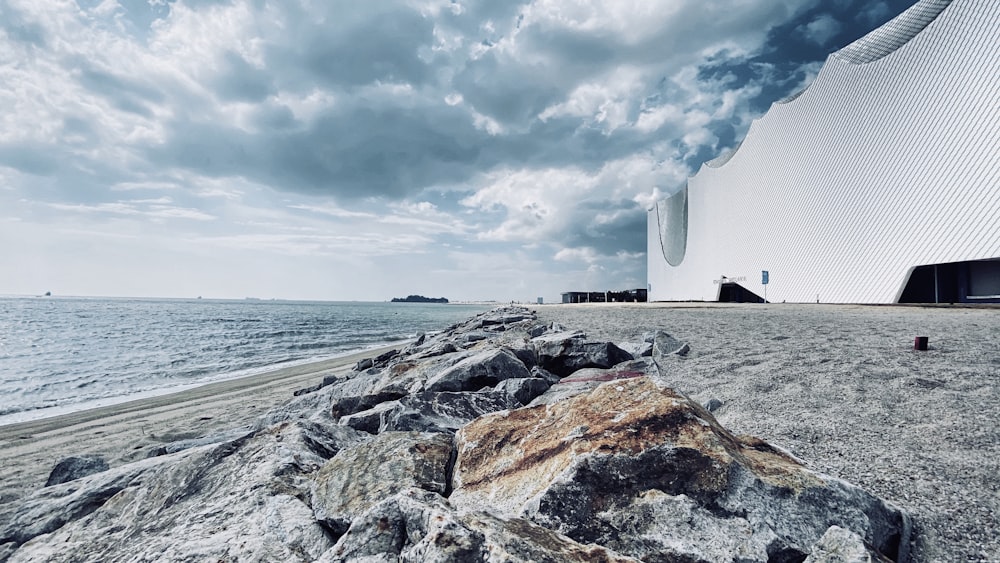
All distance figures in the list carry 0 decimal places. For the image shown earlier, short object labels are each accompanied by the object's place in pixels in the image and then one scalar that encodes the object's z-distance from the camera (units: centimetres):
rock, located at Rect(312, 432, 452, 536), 227
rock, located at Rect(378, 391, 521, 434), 366
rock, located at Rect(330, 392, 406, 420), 564
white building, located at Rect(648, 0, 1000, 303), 2291
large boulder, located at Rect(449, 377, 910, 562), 179
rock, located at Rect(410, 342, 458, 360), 836
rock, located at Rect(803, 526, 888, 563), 151
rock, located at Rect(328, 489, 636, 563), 150
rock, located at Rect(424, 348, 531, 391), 498
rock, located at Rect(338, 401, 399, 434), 445
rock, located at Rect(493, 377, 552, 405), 436
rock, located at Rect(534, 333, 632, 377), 582
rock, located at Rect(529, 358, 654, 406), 423
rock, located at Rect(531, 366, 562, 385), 534
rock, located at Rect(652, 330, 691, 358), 695
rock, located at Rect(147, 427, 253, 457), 525
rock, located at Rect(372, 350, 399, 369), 1100
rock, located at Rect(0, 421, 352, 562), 216
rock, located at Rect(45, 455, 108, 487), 430
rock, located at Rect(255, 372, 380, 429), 661
